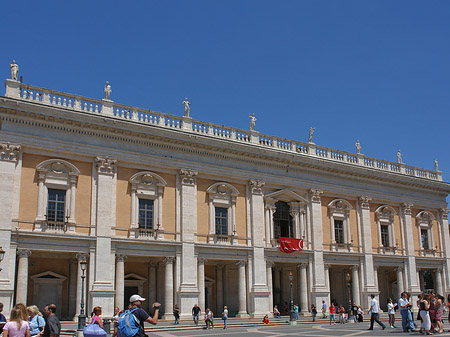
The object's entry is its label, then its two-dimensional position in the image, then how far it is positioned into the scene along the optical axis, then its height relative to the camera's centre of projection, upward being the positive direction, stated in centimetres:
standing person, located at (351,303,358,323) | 3359 -166
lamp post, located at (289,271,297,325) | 3140 -182
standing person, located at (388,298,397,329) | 2608 -123
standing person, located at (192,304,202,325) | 2937 -121
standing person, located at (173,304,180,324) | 2884 -128
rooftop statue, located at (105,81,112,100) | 3124 +1131
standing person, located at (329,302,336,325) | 3300 -153
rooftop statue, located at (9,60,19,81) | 2847 +1147
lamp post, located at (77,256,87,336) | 2305 -121
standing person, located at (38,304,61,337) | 1061 -68
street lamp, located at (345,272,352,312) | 3719 +45
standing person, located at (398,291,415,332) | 2122 -116
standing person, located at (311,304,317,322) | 3347 -144
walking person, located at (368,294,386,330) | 2364 -105
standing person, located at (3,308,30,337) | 995 -62
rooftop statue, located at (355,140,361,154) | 4266 +1063
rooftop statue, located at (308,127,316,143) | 3990 +1120
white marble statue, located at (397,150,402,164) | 4552 +1061
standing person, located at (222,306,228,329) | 2862 -157
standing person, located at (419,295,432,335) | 1854 -93
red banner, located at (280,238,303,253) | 3581 +279
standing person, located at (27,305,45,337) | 1117 -61
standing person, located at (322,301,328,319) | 3591 -148
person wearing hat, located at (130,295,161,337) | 909 -38
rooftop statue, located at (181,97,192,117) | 3398 +1121
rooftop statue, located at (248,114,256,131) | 3697 +1109
